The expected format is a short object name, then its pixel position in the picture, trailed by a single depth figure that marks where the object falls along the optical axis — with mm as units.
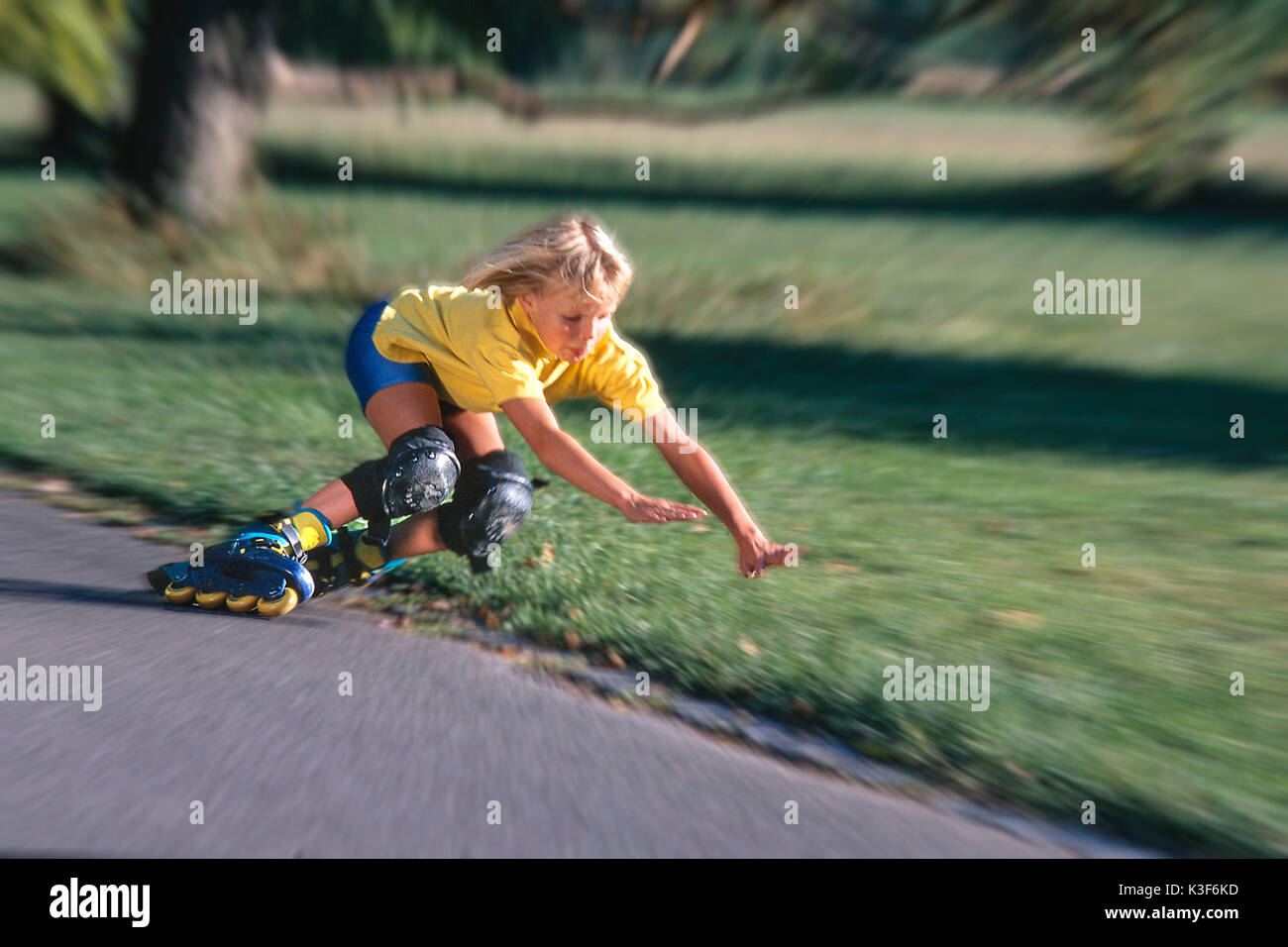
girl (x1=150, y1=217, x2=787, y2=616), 4246
